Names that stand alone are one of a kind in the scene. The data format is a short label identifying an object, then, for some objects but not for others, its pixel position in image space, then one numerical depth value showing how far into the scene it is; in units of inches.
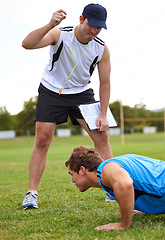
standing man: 151.4
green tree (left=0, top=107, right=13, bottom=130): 2672.2
